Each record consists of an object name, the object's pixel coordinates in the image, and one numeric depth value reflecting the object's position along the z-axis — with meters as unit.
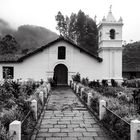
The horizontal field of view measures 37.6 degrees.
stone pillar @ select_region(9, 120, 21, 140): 4.61
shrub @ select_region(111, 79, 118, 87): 23.54
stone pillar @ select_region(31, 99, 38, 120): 7.88
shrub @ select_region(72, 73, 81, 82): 22.85
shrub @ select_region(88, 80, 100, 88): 22.17
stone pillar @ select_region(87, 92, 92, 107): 10.79
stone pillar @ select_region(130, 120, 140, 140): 4.77
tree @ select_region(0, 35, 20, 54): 48.25
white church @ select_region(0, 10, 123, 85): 24.17
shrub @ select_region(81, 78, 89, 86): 21.48
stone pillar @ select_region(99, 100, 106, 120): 7.93
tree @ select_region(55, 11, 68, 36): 47.56
